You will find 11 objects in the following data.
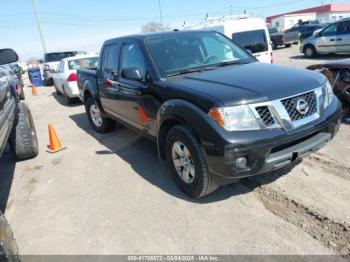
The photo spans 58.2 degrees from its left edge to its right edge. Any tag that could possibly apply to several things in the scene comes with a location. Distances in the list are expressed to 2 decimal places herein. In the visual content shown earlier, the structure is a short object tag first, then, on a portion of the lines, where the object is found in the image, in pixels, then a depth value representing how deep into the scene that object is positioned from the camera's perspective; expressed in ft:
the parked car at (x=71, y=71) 32.96
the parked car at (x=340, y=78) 17.62
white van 33.17
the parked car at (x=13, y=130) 6.64
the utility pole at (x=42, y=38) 99.20
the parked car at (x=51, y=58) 57.31
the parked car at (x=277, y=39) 83.30
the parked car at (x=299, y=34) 87.76
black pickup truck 9.52
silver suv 48.44
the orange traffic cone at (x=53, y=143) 19.34
